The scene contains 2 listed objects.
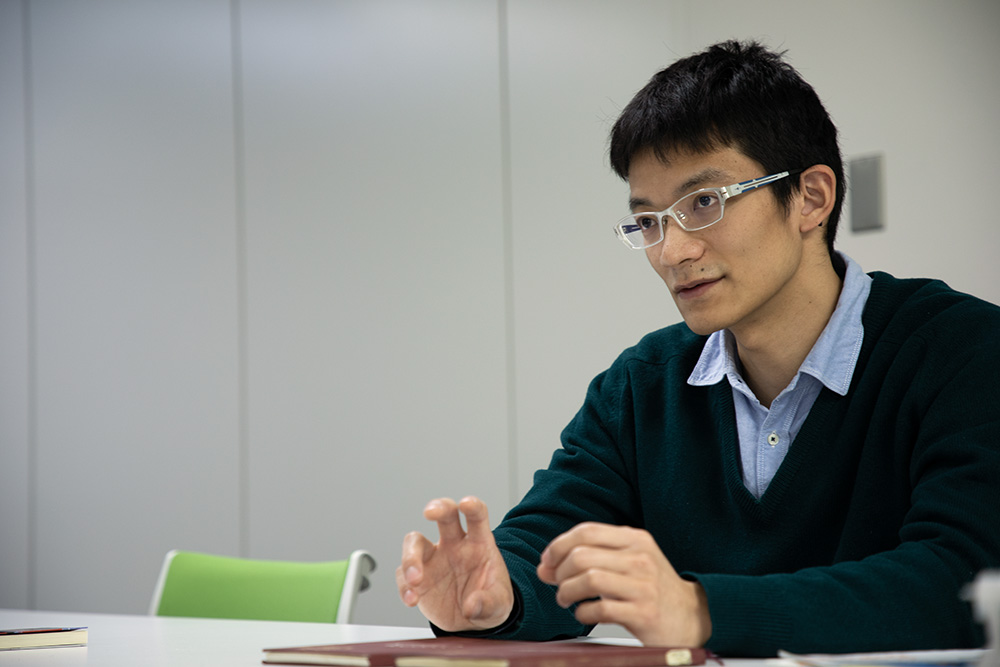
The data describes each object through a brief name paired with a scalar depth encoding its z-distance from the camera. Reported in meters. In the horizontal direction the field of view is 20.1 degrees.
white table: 2.28
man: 2.31
